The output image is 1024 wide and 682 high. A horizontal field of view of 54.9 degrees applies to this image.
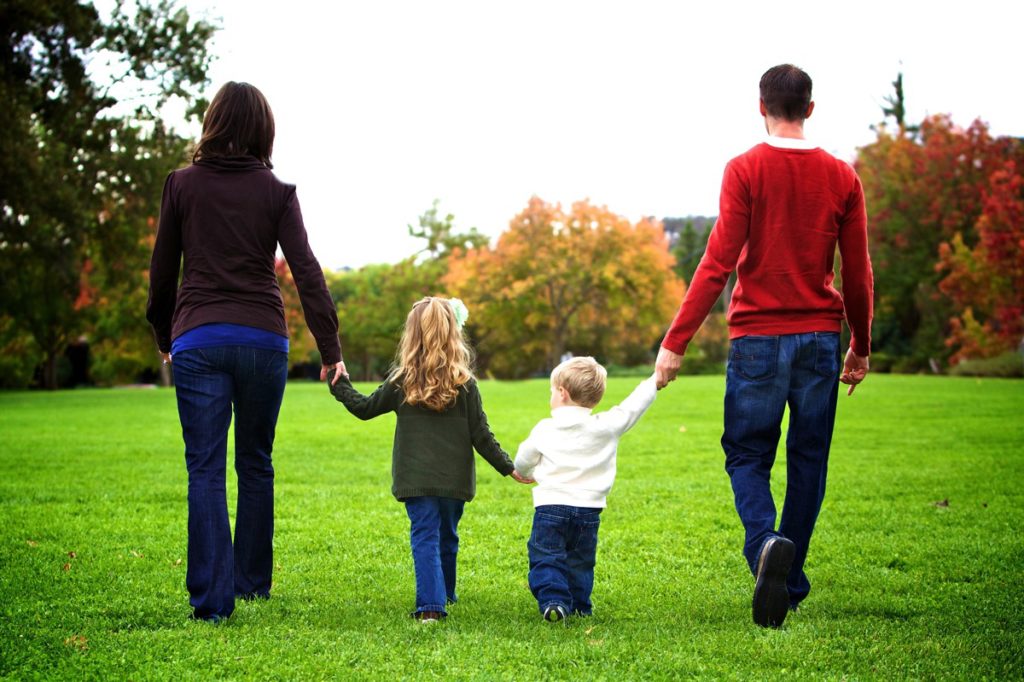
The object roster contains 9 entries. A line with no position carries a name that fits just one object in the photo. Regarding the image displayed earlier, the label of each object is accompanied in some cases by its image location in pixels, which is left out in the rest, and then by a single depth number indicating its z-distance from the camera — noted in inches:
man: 171.5
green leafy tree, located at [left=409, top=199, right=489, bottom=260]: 2669.8
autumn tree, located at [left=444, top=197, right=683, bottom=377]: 1860.2
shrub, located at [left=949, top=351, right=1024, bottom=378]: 1209.4
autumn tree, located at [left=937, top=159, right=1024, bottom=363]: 1249.4
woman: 170.9
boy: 178.4
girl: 182.1
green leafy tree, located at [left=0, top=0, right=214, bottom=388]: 991.6
